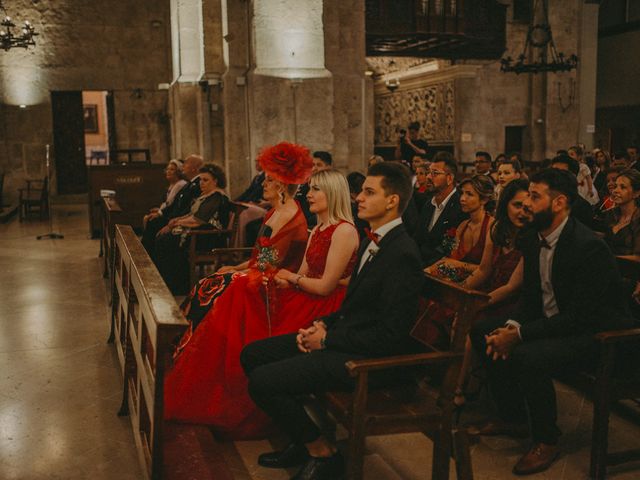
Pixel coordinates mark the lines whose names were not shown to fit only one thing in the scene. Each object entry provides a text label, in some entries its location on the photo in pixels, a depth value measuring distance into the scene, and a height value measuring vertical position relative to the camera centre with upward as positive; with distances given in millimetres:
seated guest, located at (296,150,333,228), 6542 -475
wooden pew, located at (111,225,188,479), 2540 -894
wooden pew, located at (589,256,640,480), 2918 -1074
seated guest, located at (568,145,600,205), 8500 -585
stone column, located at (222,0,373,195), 9703 +792
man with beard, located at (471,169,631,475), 3006 -741
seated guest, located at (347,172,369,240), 7467 -439
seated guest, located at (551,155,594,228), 4828 -515
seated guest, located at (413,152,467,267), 5047 -533
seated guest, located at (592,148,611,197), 8638 -466
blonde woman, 3480 -903
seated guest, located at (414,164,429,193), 7109 -398
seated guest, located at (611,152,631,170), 9629 -320
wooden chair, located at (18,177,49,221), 13659 -1175
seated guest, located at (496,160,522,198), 5773 -275
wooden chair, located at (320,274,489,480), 2510 -994
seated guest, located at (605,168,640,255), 4457 -502
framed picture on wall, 23359 +812
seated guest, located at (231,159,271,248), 6392 -773
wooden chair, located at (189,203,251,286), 6477 -906
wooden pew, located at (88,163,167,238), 10820 -682
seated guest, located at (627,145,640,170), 10488 -258
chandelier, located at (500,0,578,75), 13891 +1482
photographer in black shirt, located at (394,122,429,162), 10797 -98
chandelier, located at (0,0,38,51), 13617 +2056
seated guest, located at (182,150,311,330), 4027 -528
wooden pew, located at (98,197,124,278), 6723 -858
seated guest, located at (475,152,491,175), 9141 -314
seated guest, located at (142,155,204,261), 7488 -664
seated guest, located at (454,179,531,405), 3811 -639
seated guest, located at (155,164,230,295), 6746 -784
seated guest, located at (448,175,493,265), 4238 -488
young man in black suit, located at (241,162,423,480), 2723 -749
